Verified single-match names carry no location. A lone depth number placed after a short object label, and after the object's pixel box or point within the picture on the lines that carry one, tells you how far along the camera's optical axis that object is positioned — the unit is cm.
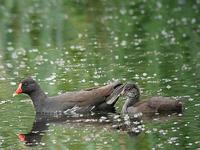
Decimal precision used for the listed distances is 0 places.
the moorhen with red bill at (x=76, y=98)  1655
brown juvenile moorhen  1577
